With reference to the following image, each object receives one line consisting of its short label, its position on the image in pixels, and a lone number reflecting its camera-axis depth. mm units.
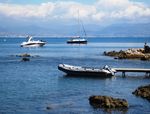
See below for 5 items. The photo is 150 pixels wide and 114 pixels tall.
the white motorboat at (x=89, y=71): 67688
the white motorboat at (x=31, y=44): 195762
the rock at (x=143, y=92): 46688
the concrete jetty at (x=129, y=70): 70038
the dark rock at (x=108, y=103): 41219
